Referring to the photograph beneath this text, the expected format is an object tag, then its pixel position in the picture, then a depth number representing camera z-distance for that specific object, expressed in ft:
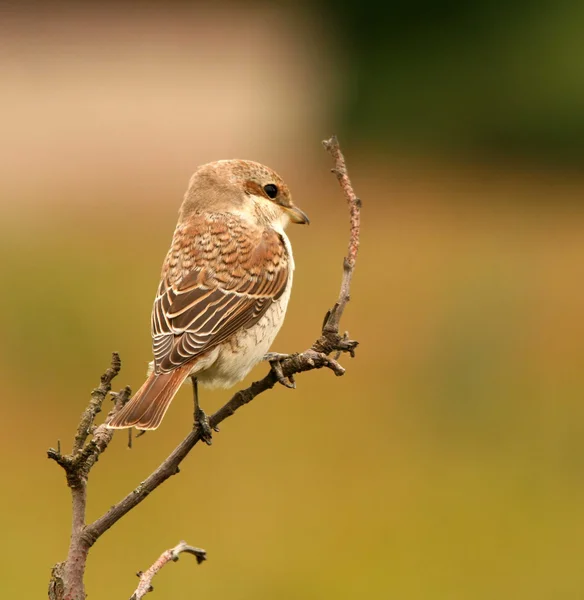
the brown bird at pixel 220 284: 22.66
